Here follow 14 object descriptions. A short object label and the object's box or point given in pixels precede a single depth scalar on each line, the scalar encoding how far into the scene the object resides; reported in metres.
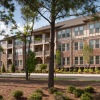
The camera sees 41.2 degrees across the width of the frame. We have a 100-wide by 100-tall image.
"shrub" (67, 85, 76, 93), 7.23
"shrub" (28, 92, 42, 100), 6.44
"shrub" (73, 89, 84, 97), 6.87
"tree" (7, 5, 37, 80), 10.86
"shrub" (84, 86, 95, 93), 7.19
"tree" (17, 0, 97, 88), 7.03
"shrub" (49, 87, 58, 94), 7.19
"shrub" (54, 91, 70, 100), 6.46
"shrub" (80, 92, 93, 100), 6.42
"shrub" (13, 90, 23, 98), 6.79
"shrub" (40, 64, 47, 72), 26.12
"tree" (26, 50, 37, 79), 11.18
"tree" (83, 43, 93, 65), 22.40
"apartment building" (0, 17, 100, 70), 23.45
